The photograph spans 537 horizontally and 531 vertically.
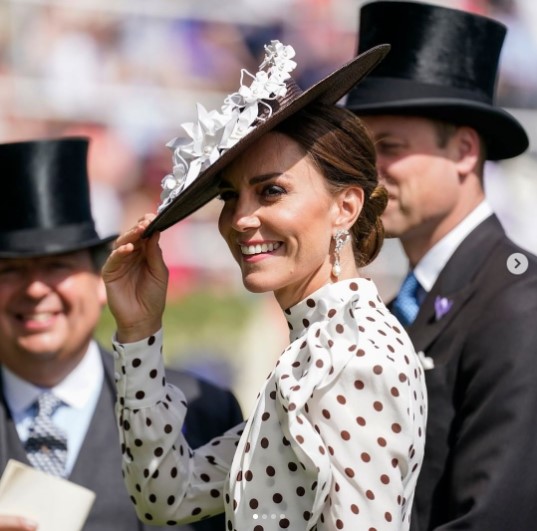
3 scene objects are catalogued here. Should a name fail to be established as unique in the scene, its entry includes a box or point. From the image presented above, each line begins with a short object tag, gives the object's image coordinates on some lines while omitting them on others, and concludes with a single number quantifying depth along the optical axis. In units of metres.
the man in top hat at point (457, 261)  5.69
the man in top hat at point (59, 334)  7.50
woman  4.62
